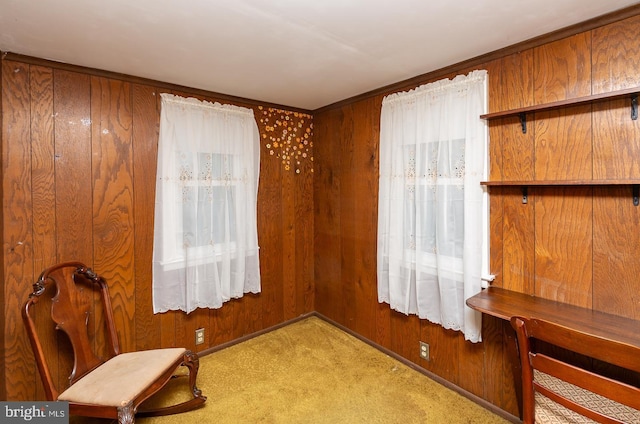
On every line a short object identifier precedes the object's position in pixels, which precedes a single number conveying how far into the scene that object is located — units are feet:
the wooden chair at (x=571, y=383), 3.75
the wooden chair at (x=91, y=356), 5.41
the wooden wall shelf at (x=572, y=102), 4.89
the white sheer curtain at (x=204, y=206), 8.29
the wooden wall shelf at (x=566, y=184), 4.95
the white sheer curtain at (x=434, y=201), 6.82
